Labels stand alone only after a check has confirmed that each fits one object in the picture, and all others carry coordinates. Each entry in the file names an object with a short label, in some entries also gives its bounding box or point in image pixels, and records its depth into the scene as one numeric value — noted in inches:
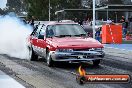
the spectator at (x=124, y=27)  1365.0
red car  527.8
